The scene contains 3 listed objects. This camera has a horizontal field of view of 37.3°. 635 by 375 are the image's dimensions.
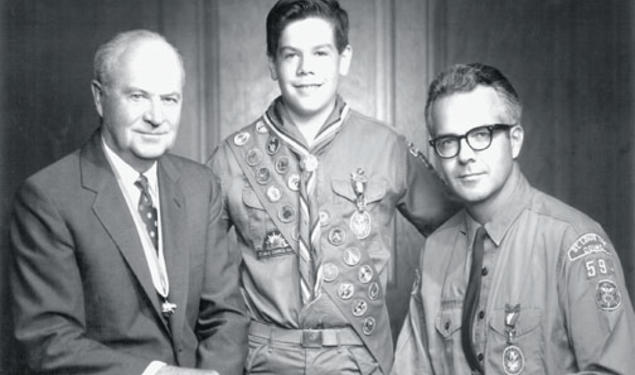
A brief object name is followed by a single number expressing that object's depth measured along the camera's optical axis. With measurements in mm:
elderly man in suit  2256
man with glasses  2258
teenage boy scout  2633
